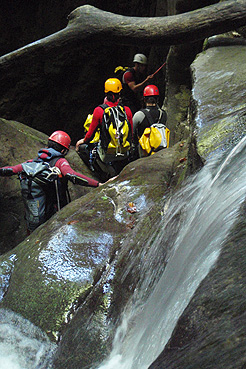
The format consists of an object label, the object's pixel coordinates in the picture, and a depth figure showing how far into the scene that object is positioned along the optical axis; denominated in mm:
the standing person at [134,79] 8364
